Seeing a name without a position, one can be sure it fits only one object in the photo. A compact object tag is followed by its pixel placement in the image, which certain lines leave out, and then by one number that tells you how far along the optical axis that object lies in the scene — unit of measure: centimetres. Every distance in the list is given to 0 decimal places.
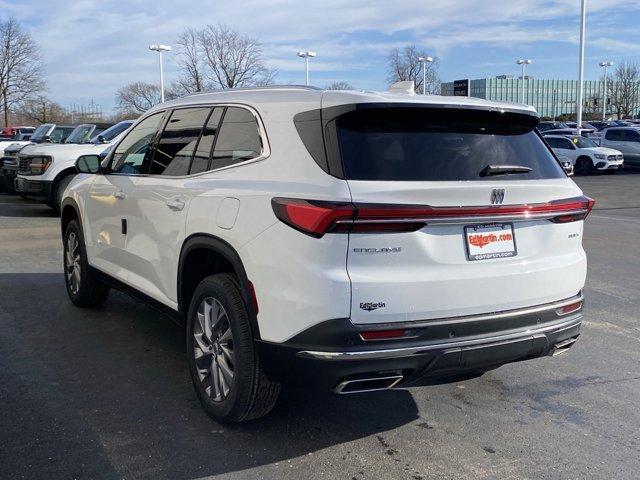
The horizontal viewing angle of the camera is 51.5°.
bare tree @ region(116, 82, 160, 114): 7444
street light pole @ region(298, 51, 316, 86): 5069
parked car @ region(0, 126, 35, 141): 3712
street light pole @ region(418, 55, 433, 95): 5496
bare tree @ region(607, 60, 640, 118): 8169
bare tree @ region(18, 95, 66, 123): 6912
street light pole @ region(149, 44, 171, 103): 4747
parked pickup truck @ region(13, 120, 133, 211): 1273
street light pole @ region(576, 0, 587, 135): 3719
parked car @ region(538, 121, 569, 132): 4216
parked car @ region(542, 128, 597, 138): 3153
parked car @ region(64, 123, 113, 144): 1420
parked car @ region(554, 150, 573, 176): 2658
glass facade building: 9744
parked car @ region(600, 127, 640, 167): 2845
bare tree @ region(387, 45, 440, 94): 6038
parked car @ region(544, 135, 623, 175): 2639
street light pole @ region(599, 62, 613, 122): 8100
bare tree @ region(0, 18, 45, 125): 6625
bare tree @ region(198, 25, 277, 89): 5103
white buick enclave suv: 303
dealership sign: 3138
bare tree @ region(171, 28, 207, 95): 5109
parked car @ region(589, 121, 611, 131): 4756
